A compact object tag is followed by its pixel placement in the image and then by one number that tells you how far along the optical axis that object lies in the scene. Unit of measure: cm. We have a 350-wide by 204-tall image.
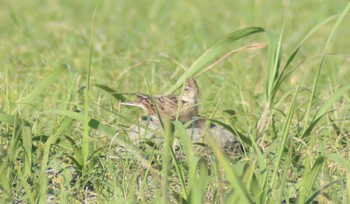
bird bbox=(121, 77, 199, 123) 1416
